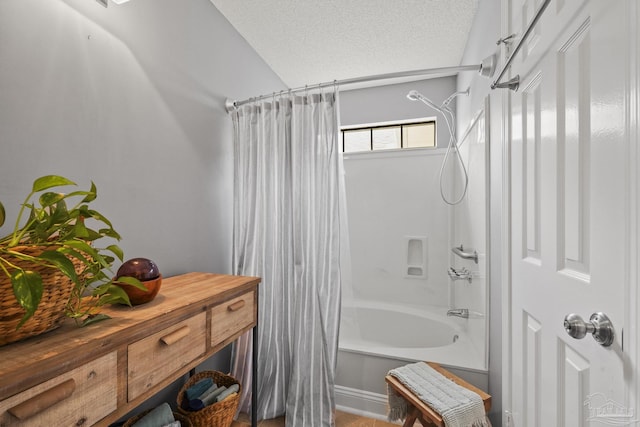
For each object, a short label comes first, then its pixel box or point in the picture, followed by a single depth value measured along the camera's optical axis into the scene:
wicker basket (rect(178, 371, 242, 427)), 1.24
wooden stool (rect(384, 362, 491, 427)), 1.16
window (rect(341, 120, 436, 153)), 2.96
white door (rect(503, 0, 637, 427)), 0.59
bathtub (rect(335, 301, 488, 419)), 1.60
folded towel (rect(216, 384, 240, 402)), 1.33
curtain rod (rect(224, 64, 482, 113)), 1.49
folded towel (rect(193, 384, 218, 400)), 1.34
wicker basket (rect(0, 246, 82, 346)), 0.59
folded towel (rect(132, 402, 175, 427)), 1.09
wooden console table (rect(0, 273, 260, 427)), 0.56
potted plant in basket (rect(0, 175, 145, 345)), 0.58
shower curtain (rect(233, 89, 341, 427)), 1.63
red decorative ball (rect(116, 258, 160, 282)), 0.95
